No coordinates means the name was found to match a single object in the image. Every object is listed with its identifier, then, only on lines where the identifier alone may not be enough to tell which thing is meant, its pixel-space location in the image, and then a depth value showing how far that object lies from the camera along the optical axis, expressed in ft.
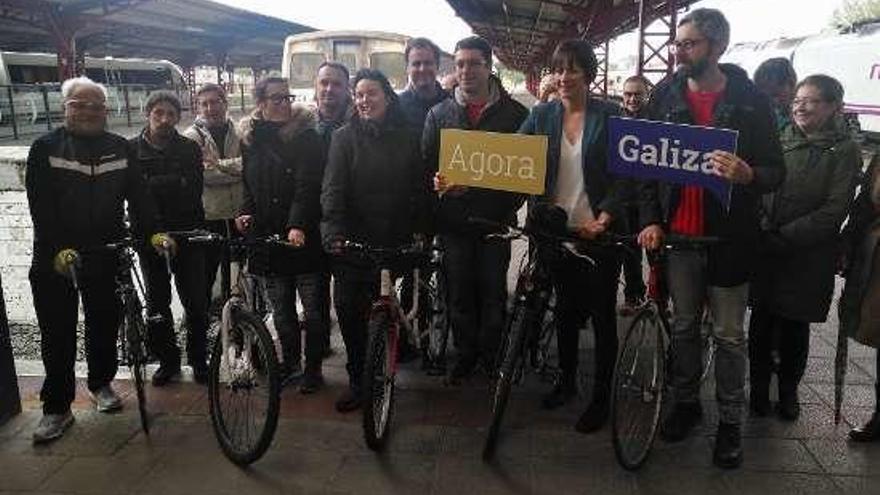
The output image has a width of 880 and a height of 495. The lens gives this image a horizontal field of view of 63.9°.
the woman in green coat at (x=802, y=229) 11.03
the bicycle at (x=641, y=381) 10.57
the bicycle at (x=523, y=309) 10.68
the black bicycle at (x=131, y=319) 12.01
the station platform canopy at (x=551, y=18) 45.73
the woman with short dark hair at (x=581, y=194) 11.07
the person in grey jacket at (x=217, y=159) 15.47
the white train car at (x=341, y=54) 36.40
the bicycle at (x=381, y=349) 10.90
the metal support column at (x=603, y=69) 61.39
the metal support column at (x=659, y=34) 37.19
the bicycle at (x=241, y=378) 10.70
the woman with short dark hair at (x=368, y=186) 11.98
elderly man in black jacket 11.52
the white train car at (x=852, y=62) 62.13
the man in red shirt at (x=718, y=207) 9.75
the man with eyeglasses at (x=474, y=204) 12.54
